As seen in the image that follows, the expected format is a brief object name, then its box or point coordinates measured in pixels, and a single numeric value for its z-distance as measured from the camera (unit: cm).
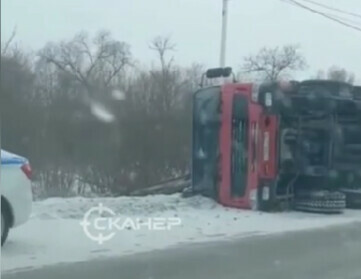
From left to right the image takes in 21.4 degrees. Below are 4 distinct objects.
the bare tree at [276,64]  3281
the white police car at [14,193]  1127
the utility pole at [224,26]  2828
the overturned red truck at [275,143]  1798
